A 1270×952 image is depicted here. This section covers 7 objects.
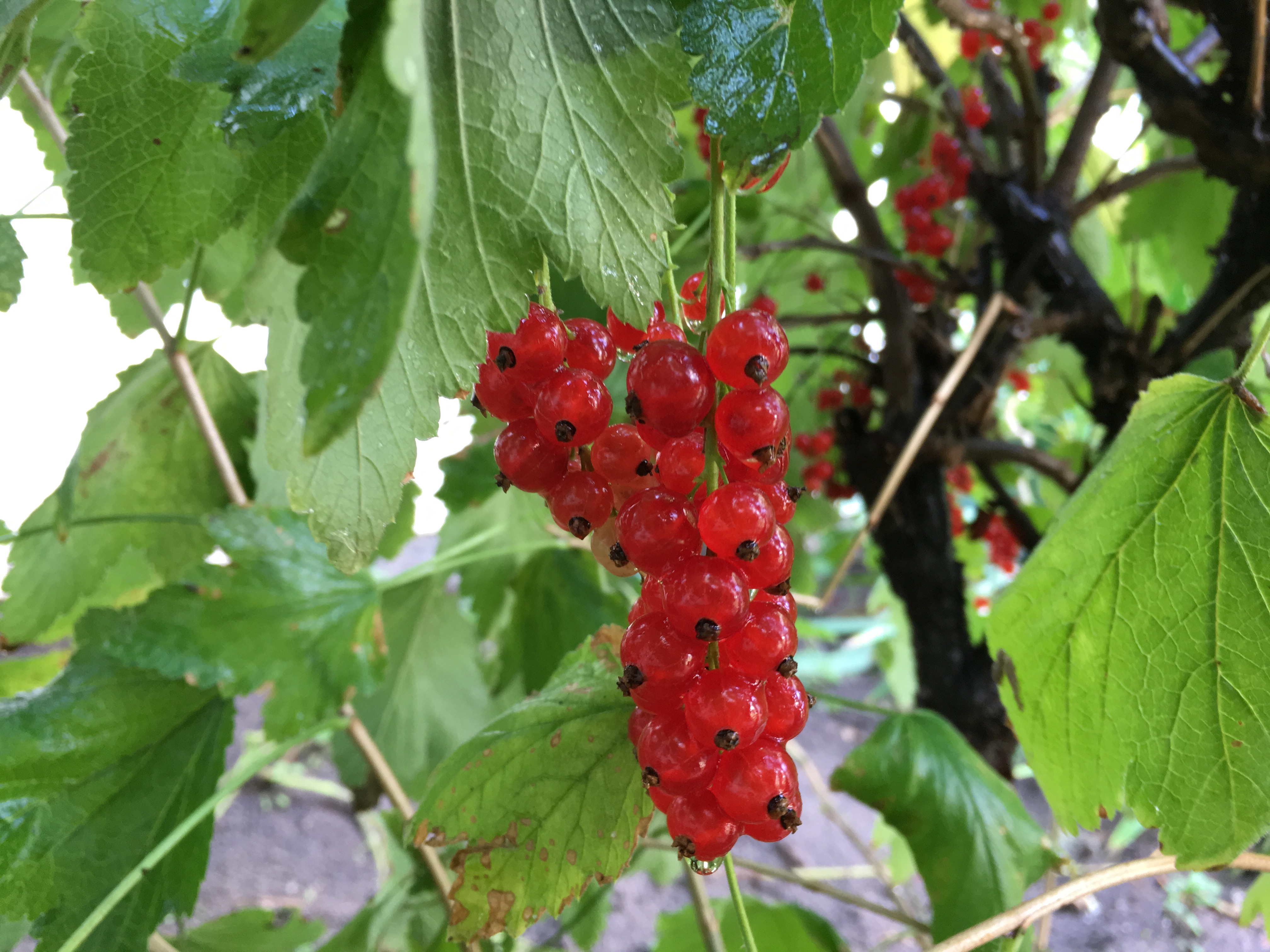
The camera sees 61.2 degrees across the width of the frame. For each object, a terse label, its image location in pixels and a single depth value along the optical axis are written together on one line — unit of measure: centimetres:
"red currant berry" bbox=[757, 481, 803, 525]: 11
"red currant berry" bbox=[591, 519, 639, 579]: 11
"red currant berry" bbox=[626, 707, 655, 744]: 11
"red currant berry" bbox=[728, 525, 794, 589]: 10
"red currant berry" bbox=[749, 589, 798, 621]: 11
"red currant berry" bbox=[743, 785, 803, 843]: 10
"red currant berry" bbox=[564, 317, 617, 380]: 11
